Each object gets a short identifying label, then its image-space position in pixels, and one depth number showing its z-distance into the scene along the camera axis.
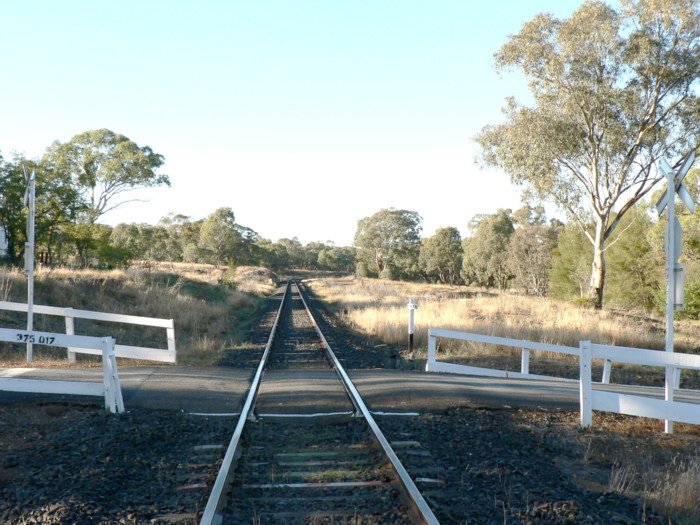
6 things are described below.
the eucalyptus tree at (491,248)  77.12
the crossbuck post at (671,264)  7.61
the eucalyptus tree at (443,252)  93.06
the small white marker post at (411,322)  15.86
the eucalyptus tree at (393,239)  99.12
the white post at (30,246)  11.44
